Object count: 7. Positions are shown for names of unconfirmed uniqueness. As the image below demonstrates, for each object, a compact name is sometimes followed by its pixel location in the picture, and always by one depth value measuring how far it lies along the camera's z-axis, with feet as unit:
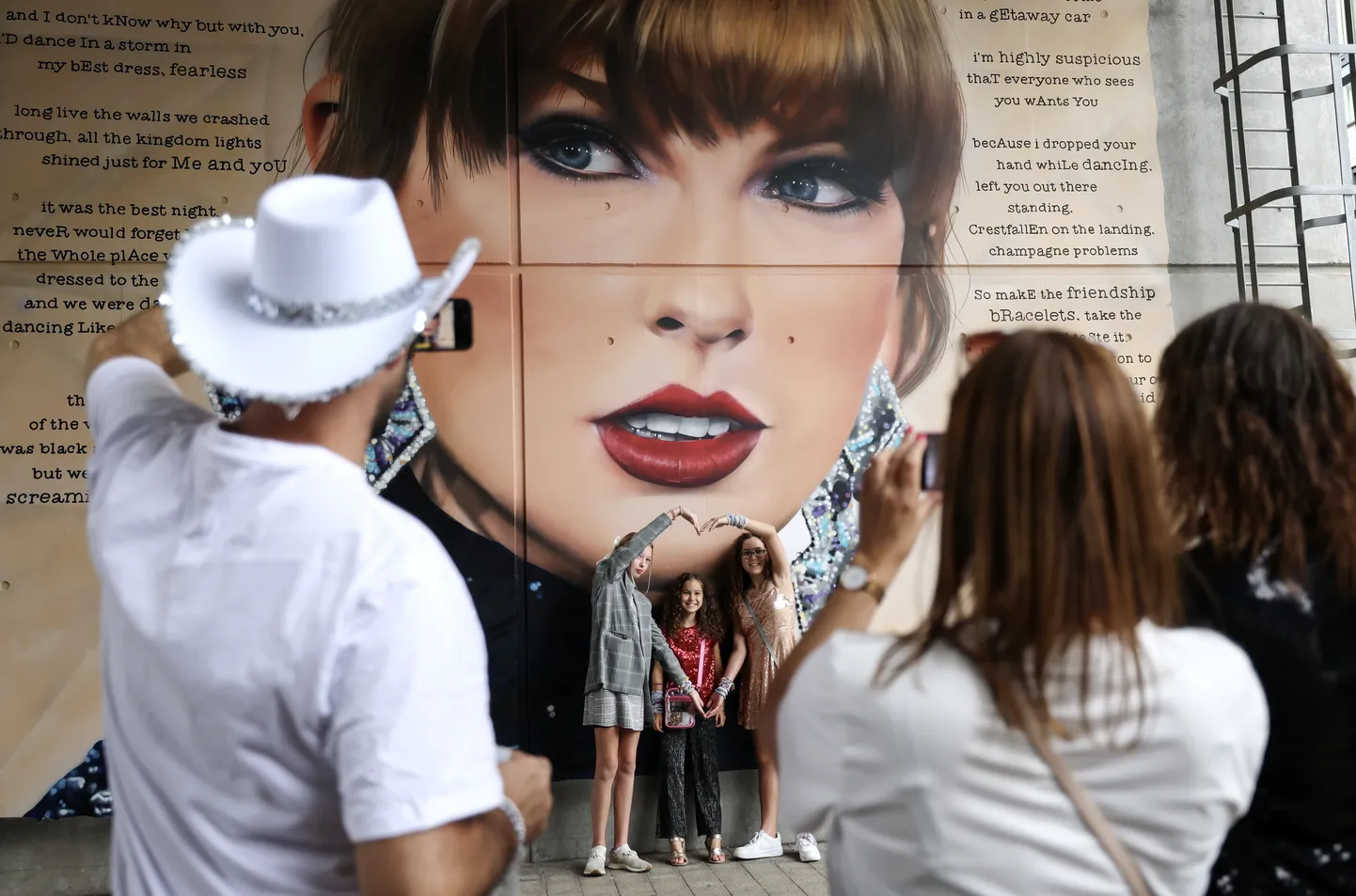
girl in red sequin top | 17.94
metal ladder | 19.52
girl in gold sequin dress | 18.08
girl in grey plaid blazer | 17.48
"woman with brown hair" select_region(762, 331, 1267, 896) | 3.95
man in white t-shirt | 3.46
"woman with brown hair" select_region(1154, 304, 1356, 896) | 4.80
